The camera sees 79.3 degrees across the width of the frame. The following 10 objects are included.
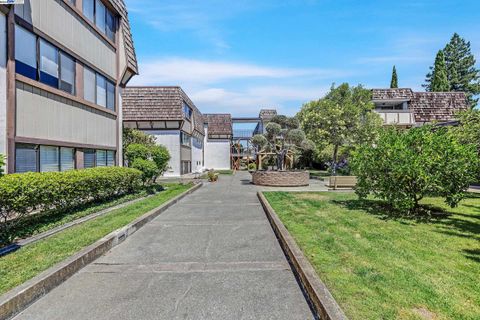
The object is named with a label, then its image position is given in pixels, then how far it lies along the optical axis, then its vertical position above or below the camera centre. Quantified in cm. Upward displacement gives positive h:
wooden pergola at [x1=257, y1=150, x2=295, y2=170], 2425 +39
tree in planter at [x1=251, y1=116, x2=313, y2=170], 2198 +187
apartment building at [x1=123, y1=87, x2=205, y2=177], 2702 +445
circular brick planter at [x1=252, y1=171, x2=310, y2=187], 1980 -113
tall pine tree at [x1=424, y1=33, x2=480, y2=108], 5384 +1770
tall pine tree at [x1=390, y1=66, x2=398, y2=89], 4991 +1421
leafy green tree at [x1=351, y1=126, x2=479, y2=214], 828 -18
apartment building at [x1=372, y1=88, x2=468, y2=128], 3262 +678
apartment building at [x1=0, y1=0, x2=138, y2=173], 794 +289
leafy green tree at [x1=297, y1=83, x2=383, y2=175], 2617 +365
